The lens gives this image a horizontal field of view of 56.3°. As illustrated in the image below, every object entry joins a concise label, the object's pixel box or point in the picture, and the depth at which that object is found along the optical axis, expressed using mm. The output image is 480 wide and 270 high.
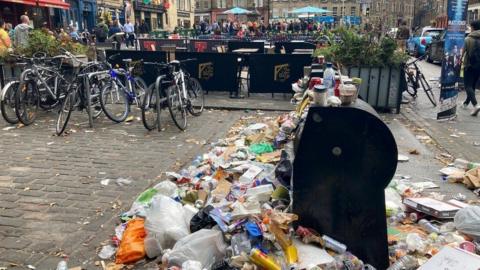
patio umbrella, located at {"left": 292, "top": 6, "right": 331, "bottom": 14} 35684
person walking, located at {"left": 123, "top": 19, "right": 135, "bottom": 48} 25120
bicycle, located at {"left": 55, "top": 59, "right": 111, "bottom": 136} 7551
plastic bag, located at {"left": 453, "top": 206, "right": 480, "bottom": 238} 3506
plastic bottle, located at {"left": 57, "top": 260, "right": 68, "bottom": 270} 3361
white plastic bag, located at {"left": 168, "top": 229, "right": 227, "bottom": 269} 3273
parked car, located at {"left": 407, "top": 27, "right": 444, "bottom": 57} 24417
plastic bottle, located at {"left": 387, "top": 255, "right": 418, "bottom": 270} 3130
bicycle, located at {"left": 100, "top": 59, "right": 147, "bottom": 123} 8172
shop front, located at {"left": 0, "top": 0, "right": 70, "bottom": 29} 25672
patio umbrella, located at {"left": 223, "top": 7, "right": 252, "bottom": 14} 36281
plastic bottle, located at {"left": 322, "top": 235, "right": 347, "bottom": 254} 3174
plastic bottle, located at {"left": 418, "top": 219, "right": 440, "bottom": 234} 3758
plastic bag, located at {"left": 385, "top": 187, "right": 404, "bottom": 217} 4094
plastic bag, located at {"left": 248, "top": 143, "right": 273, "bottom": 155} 5832
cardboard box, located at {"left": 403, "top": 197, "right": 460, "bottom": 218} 3932
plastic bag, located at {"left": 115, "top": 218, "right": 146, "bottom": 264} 3578
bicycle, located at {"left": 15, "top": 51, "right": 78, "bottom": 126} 7887
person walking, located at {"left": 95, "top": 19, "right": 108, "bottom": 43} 23328
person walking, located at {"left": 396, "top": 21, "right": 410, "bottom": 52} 19122
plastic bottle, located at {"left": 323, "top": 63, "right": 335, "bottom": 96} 4834
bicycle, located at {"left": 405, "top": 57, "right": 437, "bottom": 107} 10562
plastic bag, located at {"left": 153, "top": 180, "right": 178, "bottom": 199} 4613
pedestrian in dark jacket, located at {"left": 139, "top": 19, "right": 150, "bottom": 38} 31817
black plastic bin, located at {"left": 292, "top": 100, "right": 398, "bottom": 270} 3014
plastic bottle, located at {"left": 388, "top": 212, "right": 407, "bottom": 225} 3990
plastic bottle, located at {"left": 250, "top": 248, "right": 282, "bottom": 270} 2975
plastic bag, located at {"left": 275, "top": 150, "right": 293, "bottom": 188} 4066
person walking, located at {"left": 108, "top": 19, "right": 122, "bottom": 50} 23931
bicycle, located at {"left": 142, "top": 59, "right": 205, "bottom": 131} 7512
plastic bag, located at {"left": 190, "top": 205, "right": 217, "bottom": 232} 3605
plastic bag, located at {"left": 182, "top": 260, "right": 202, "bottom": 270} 3088
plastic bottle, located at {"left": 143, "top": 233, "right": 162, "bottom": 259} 3623
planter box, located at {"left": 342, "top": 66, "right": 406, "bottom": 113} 9109
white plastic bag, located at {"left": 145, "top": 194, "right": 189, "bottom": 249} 3627
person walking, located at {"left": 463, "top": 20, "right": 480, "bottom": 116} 9000
